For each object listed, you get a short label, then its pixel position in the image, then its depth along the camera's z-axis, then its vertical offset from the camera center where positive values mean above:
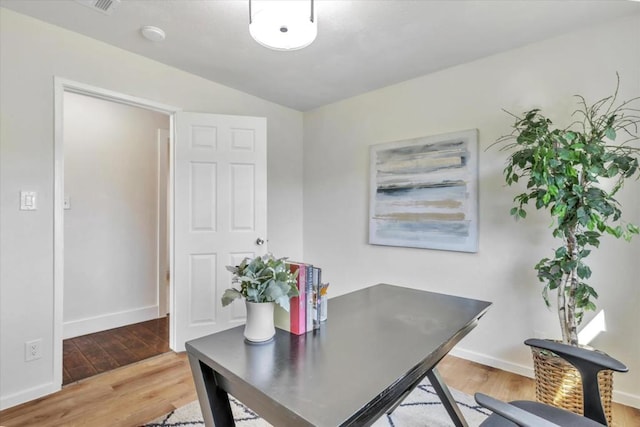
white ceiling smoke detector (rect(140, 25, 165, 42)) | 2.09 +1.20
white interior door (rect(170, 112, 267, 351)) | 2.68 +0.00
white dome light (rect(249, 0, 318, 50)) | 1.38 +0.85
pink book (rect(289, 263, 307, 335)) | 1.18 -0.37
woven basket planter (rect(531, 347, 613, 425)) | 1.68 -0.94
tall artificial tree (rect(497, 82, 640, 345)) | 1.71 +0.19
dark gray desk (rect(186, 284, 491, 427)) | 0.79 -0.47
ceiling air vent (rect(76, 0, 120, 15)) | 1.82 +1.21
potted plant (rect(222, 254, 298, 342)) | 1.09 -0.28
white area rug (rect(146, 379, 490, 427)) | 1.75 -1.17
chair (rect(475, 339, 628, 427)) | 1.10 -0.68
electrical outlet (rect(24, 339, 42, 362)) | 1.97 -0.89
